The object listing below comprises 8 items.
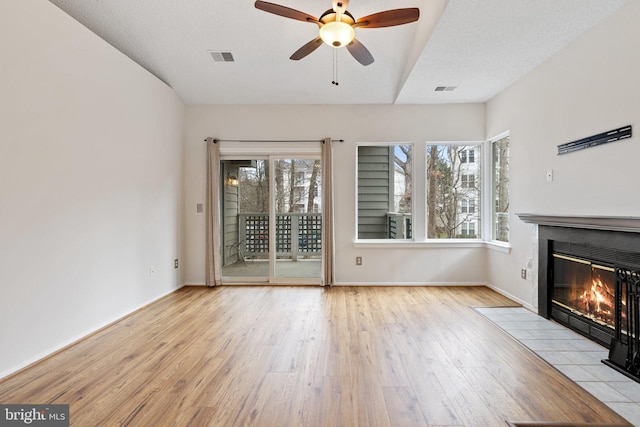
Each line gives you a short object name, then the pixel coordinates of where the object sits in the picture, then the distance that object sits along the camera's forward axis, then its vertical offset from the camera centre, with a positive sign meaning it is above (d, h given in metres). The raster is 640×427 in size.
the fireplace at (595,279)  2.29 -0.65
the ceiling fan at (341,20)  2.39 +1.48
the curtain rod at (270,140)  4.92 +1.06
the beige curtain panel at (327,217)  4.84 -0.15
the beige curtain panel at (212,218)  4.88 -0.16
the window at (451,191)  4.98 +0.26
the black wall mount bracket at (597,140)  2.50 +0.59
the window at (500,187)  4.44 +0.29
